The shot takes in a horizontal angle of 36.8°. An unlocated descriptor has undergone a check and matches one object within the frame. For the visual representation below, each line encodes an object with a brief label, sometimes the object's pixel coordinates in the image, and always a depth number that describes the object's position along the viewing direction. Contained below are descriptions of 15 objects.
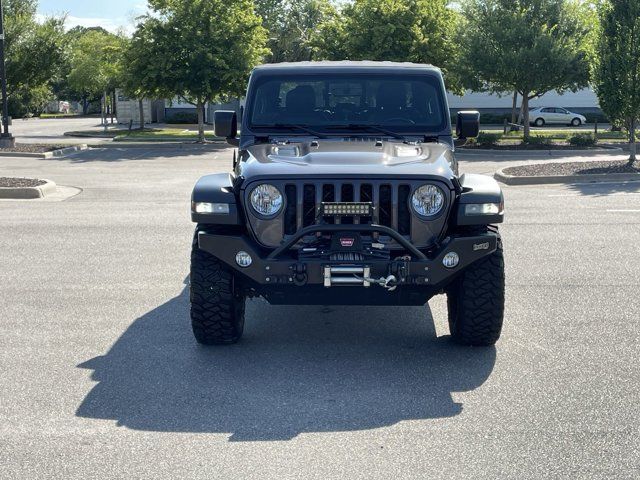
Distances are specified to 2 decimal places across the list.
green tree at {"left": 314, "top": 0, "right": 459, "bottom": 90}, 36.19
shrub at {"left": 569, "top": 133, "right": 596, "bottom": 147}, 30.89
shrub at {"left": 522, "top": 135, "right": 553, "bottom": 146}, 31.47
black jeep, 6.31
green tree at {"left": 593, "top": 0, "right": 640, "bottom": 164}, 21.48
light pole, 29.27
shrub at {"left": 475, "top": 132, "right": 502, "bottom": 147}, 31.19
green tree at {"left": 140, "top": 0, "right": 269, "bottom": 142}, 34.03
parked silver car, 53.00
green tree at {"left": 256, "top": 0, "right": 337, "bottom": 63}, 67.24
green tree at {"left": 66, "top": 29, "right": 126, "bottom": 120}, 50.97
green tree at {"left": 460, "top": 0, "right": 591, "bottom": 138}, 30.94
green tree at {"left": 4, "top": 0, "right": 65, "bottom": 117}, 32.88
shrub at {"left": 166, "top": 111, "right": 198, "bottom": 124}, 56.97
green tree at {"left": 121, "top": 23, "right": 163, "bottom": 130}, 34.22
